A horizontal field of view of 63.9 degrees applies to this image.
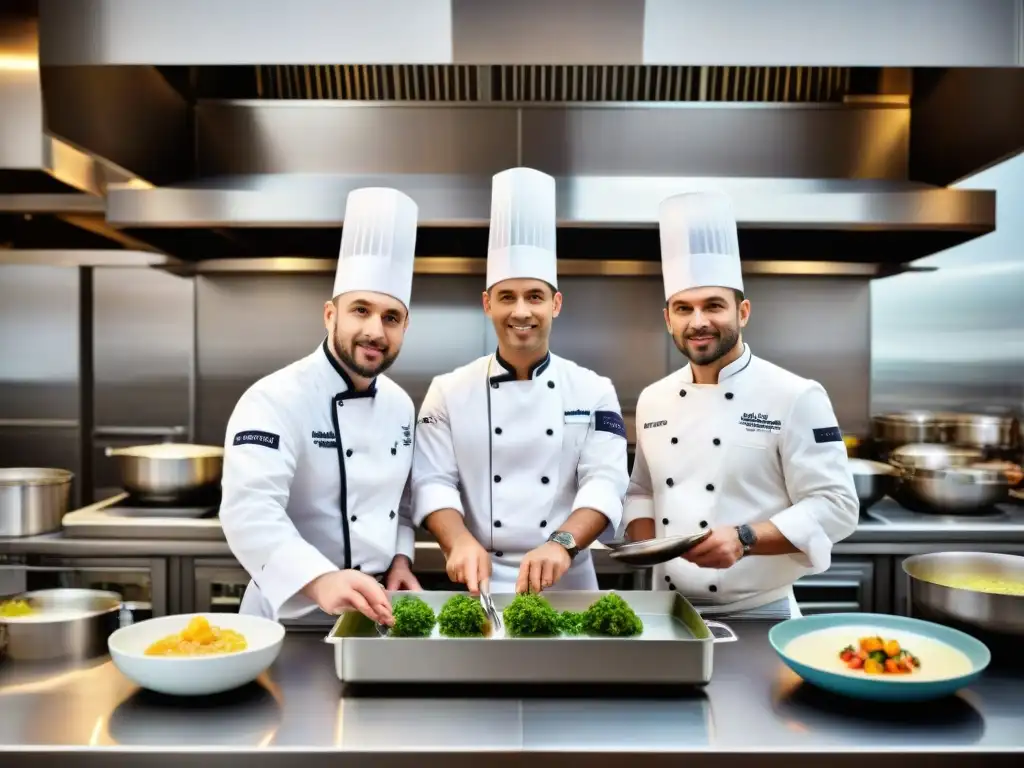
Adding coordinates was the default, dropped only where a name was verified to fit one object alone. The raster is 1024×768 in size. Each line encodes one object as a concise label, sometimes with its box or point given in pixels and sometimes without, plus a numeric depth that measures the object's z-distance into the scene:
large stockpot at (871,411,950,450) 3.86
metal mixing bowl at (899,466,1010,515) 3.19
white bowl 1.38
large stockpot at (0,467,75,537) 3.01
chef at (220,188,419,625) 1.96
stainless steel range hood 3.78
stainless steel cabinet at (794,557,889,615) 3.08
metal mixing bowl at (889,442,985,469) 3.50
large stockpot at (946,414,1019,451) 3.86
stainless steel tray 1.46
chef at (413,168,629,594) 2.25
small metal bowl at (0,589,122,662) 1.61
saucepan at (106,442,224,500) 3.18
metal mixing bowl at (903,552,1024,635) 1.60
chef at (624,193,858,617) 2.13
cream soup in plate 1.45
